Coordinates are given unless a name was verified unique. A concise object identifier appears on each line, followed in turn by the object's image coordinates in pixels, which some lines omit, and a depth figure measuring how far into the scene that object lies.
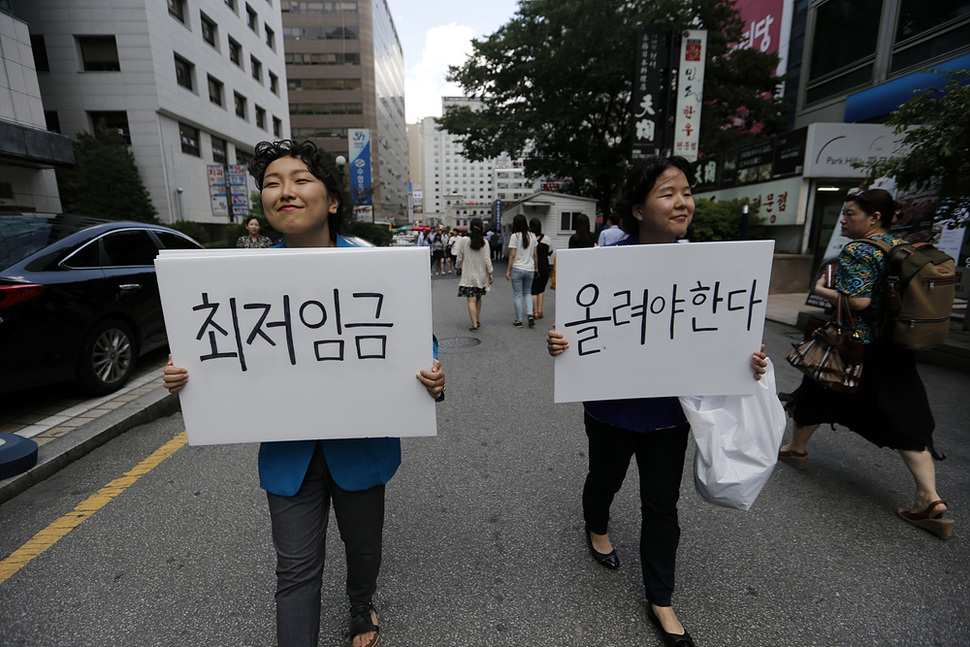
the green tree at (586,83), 19.19
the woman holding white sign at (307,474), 1.60
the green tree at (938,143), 4.88
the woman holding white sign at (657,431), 1.86
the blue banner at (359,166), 25.23
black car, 3.56
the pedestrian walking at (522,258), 7.83
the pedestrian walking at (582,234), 7.76
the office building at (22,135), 13.13
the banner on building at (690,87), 10.80
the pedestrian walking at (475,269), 7.69
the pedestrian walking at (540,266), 8.45
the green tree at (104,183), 18.98
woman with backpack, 2.64
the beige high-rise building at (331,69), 64.25
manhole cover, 6.86
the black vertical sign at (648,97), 10.52
